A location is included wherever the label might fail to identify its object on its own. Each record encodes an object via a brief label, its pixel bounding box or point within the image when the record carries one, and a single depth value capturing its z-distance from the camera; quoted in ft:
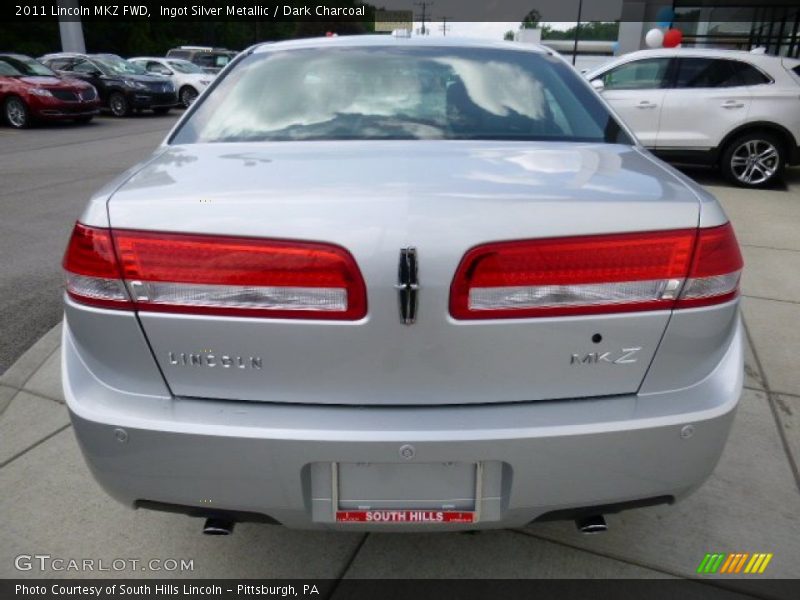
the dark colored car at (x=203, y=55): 92.32
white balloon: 51.95
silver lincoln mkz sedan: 4.91
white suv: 26.99
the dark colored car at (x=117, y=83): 59.93
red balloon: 49.90
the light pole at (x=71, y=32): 84.79
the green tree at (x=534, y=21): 188.19
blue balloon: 66.98
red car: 48.60
